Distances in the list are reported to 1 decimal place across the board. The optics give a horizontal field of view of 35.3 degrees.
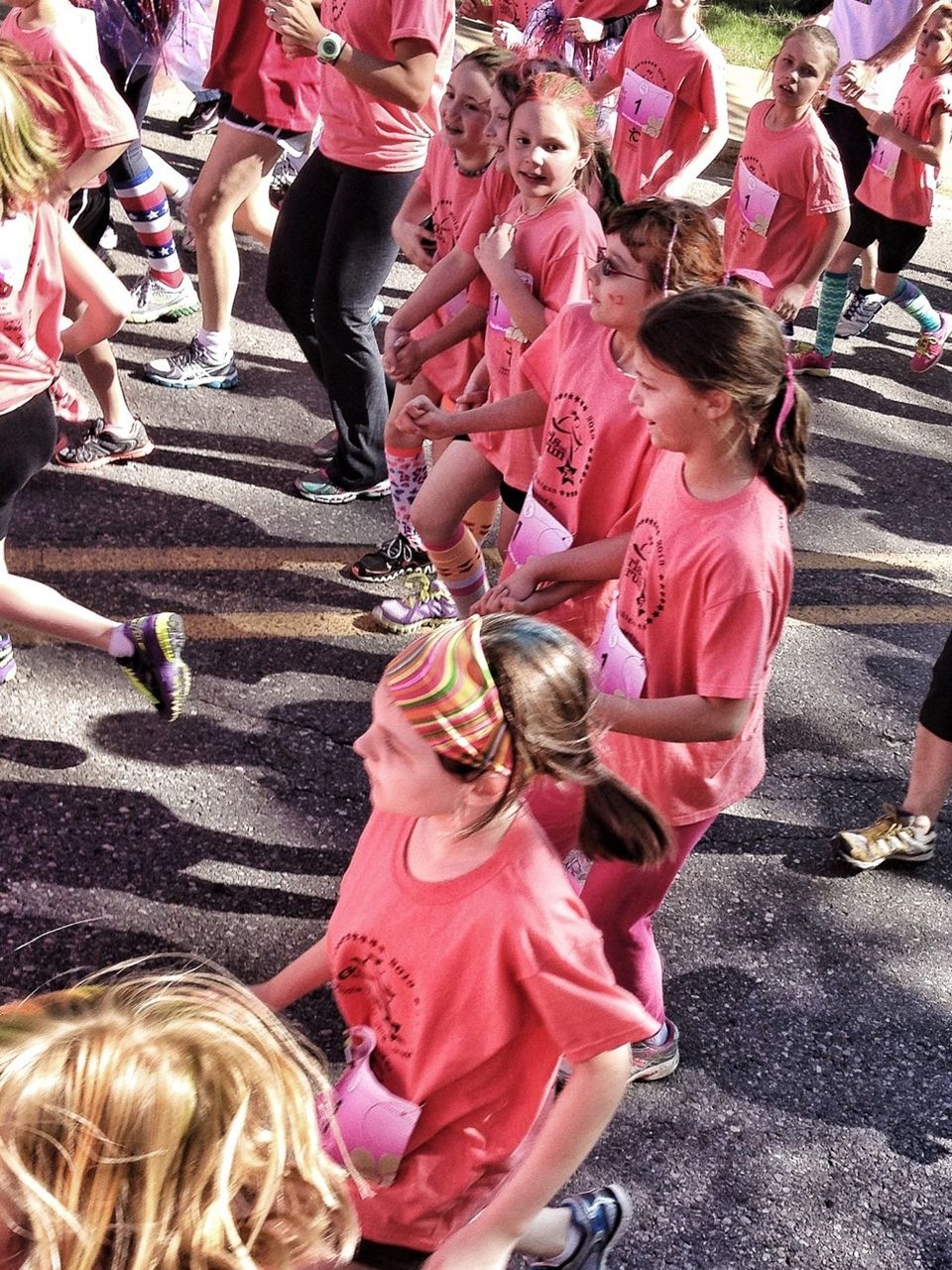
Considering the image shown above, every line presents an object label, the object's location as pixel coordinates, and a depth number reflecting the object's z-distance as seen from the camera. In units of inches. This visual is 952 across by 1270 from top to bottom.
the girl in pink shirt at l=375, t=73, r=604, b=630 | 147.6
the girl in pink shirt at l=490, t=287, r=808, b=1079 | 103.8
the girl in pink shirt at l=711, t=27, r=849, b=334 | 231.6
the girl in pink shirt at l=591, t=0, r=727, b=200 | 244.4
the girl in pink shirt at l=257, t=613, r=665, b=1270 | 78.4
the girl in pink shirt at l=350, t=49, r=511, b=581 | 168.9
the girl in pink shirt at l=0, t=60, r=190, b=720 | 132.4
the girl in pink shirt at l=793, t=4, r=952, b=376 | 277.3
